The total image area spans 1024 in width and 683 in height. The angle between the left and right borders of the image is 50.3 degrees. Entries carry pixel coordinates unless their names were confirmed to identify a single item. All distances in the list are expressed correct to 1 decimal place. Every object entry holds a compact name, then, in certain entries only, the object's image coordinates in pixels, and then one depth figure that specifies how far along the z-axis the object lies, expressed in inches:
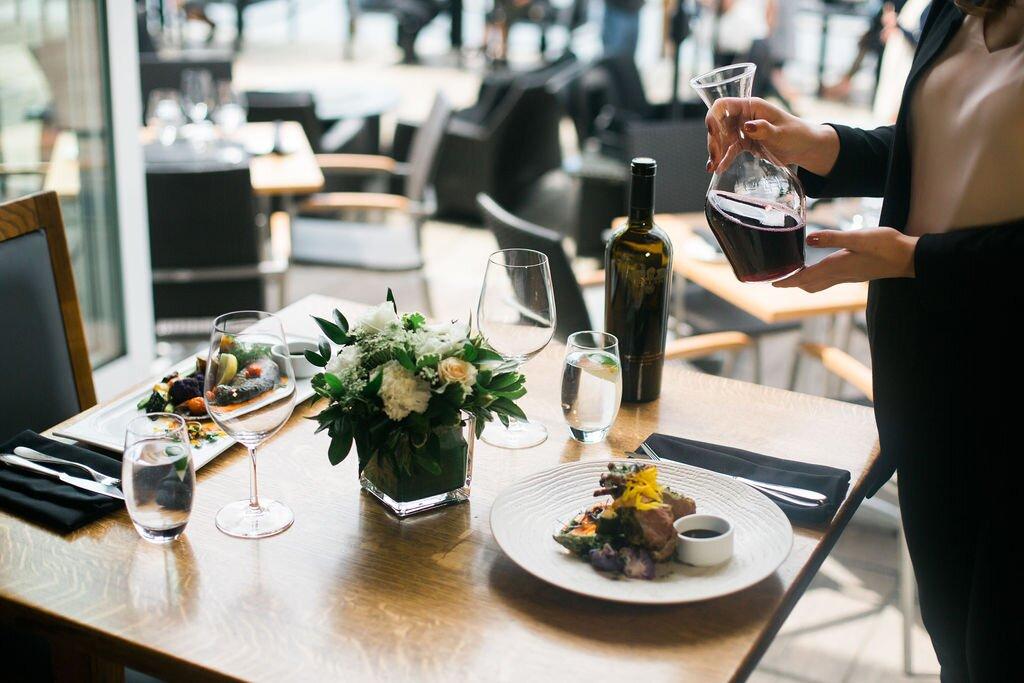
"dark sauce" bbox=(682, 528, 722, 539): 46.9
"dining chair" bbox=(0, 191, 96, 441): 64.6
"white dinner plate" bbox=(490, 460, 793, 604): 43.9
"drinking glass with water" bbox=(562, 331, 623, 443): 56.9
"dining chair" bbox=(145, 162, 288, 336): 122.1
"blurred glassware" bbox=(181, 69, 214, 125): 153.4
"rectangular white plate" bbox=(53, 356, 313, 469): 55.6
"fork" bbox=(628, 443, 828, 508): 51.2
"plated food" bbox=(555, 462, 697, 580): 45.3
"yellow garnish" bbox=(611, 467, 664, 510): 45.9
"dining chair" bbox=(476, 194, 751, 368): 90.7
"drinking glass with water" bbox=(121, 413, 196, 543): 46.5
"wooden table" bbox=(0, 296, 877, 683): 40.6
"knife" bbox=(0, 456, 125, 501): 51.0
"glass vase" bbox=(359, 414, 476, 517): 50.4
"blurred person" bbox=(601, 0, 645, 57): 281.3
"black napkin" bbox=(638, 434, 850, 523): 50.9
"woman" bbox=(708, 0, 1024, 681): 51.4
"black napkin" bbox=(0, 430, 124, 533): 49.1
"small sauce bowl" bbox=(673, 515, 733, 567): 45.5
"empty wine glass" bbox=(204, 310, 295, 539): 47.0
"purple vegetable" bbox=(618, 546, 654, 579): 44.8
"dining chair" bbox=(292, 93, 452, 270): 147.9
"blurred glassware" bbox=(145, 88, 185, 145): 151.0
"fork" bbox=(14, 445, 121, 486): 52.1
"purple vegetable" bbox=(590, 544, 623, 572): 45.1
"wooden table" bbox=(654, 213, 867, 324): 99.9
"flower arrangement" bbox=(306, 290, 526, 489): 47.8
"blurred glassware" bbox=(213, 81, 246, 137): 154.9
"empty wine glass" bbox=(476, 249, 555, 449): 56.3
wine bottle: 60.2
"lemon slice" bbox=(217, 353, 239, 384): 47.0
